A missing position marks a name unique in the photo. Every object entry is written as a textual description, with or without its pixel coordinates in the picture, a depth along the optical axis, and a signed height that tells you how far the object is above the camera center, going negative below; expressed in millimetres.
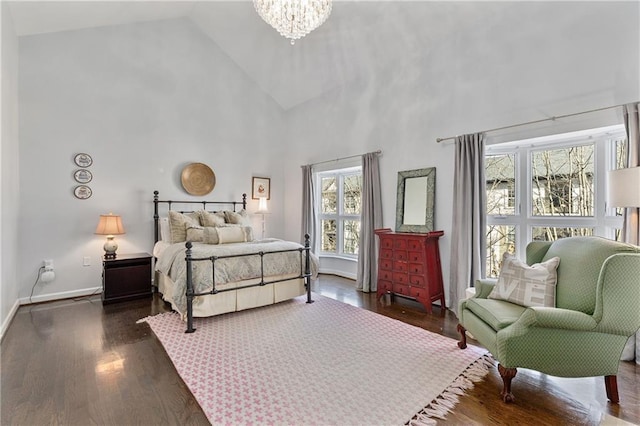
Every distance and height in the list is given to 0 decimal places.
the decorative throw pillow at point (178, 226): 4242 -183
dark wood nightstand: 3922 -870
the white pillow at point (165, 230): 4350 -258
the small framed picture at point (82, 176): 4176 +539
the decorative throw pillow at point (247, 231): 4325 -271
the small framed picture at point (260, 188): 5984 +503
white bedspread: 3133 -607
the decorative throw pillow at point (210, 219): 4578 -95
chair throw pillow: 2275 -572
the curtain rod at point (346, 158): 4546 +928
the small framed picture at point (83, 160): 4180 +765
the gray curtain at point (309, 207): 5738 +102
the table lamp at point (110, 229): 3996 -206
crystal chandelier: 2684 +1830
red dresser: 3619 -702
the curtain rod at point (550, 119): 2666 +912
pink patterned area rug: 1840 -1210
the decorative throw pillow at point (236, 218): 4934 -91
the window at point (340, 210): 5414 +40
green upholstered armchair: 1831 -763
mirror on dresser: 3938 +162
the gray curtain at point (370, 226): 4543 -217
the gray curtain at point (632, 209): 2426 +10
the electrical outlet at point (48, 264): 3959 -674
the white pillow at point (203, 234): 4051 -296
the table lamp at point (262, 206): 5770 +129
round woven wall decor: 5078 +596
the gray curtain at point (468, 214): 3400 -32
